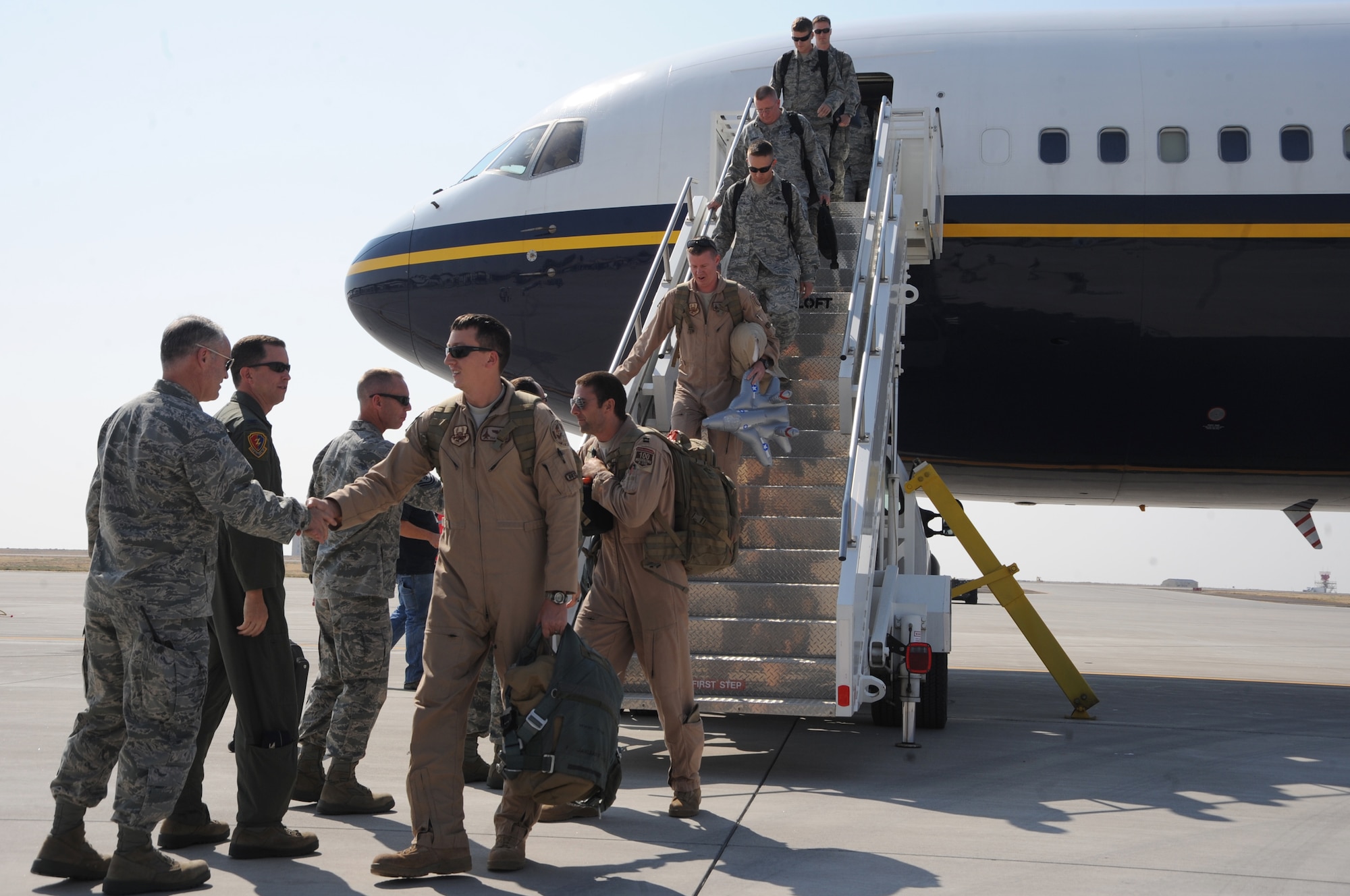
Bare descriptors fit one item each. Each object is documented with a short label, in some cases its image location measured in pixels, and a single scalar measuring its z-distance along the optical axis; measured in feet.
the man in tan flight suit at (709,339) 22.24
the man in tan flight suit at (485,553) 13.71
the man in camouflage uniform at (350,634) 16.74
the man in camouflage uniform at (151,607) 12.89
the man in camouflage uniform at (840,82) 30.45
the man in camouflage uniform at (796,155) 27.25
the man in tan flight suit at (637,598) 16.44
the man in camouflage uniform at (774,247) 25.03
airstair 19.86
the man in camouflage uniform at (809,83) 30.48
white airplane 31.71
